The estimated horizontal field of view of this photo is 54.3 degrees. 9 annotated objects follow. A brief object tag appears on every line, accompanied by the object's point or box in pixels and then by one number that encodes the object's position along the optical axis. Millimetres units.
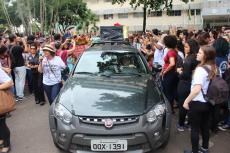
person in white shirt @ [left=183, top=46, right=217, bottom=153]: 3043
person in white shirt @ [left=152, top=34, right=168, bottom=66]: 5704
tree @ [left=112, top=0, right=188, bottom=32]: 10510
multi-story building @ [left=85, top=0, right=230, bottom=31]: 27766
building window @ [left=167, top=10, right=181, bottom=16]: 31589
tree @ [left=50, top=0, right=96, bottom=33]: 25910
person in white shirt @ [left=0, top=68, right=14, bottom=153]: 3489
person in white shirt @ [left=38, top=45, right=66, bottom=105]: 4830
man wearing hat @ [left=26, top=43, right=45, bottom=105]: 5993
